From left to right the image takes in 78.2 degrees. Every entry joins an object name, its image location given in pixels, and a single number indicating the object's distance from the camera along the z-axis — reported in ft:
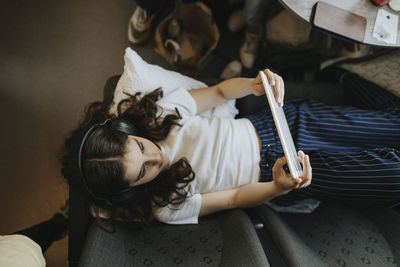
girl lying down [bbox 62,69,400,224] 2.90
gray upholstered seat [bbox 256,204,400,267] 2.93
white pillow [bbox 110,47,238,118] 3.31
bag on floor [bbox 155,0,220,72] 4.58
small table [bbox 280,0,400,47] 3.00
